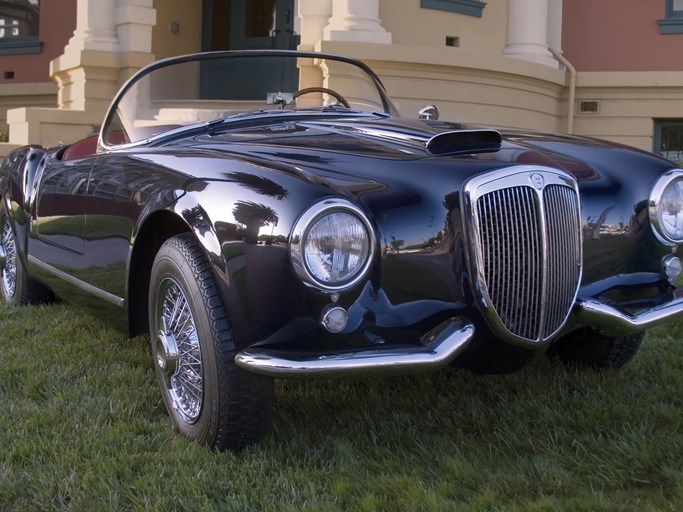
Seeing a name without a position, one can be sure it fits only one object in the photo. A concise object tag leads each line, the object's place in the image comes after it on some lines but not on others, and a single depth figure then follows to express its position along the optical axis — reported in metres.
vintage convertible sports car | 2.45
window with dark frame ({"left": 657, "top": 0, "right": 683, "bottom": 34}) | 12.04
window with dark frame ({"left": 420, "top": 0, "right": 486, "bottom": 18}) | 10.48
